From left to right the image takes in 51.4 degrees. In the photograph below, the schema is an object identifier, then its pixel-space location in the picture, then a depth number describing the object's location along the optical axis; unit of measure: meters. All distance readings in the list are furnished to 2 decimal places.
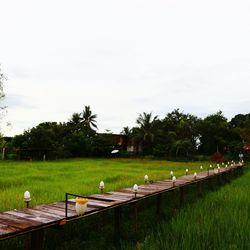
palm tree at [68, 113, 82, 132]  33.35
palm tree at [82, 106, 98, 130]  35.20
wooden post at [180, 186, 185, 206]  6.66
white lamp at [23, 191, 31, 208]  4.06
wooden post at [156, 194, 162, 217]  5.82
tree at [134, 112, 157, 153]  33.60
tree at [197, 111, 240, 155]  30.96
